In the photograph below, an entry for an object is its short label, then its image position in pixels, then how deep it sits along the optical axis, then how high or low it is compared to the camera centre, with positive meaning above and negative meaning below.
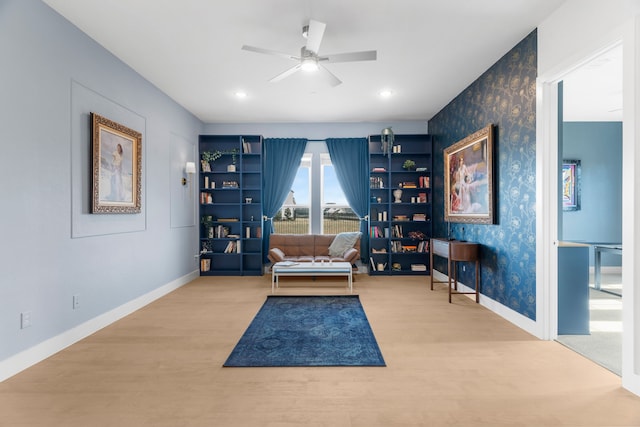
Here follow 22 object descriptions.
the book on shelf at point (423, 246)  6.29 -0.67
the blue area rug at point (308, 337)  2.73 -1.23
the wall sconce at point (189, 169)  5.64 +0.73
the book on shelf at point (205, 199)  6.36 +0.24
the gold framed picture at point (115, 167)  3.38 +0.51
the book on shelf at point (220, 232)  6.39 -0.40
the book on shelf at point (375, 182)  6.46 +0.56
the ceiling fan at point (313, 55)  2.92 +1.47
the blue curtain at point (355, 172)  6.57 +0.77
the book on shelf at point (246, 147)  6.44 +1.25
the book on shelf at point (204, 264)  6.29 -1.00
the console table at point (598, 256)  5.05 -0.72
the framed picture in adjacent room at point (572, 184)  6.52 +0.52
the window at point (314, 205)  6.81 +0.12
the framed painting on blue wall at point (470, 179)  4.07 +0.44
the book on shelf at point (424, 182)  6.38 +0.55
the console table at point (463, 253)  4.27 -0.55
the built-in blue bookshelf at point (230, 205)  6.38 +0.13
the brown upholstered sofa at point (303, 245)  6.39 -0.64
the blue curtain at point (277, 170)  6.59 +0.82
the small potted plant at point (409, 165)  6.36 +0.88
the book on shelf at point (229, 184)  6.40 +0.53
